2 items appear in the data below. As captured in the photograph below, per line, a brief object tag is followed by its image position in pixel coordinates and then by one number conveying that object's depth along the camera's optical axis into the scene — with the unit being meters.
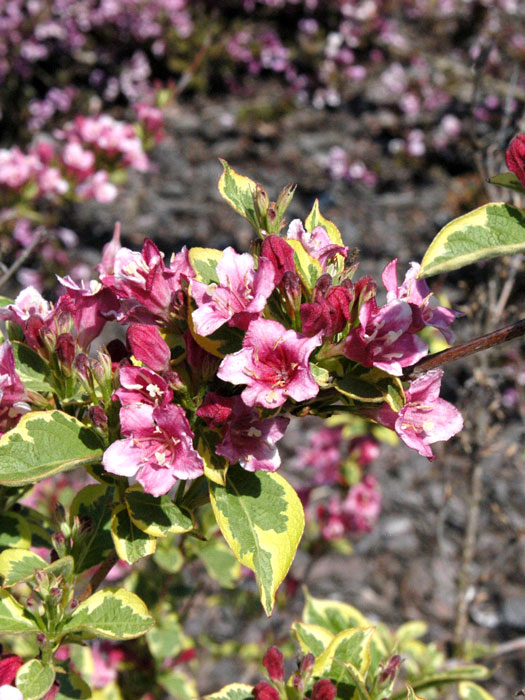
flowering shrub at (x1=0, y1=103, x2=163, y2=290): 1.43
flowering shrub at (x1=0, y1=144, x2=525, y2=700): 0.53
